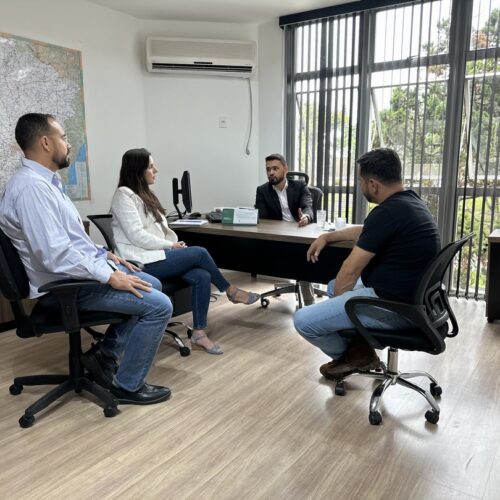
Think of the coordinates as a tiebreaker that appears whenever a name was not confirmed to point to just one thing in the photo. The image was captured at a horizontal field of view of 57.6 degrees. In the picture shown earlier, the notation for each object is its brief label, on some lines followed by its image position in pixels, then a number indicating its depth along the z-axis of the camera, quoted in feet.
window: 12.42
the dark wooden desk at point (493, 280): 10.96
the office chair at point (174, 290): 9.33
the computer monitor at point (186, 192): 12.19
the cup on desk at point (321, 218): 10.70
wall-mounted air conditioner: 14.66
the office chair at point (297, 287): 12.57
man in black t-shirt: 6.29
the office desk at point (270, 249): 9.72
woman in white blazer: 9.04
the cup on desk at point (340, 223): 10.12
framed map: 11.36
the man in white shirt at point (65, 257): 6.37
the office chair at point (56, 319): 6.40
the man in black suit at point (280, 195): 13.37
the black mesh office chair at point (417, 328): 6.00
